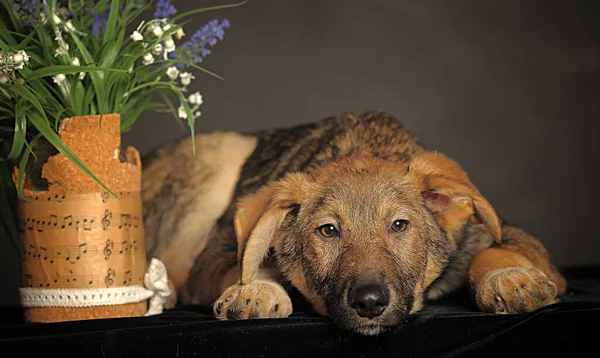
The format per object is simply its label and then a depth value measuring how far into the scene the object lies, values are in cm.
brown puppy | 284
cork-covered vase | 319
